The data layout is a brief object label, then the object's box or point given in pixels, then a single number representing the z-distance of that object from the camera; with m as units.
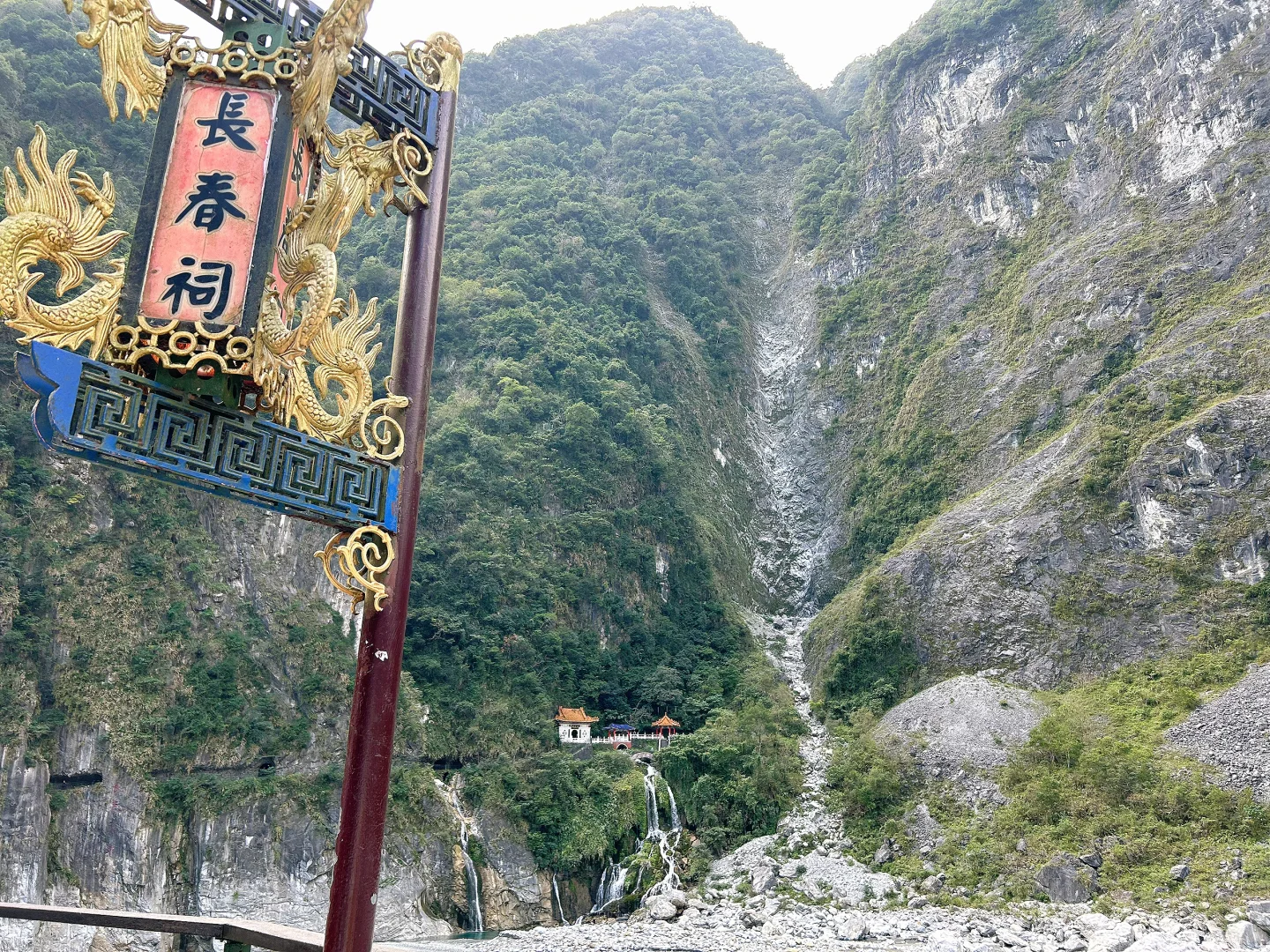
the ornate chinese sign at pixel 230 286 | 3.08
